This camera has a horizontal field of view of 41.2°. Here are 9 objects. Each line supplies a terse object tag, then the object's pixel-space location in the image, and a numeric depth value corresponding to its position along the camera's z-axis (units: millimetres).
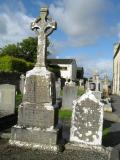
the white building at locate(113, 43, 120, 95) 29840
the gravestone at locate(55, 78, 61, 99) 11438
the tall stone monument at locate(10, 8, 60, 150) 4173
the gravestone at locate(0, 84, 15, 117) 6965
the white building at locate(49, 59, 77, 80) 41552
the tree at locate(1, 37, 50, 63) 33937
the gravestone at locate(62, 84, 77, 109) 9125
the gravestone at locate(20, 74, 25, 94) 13493
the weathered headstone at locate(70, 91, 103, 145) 4220
